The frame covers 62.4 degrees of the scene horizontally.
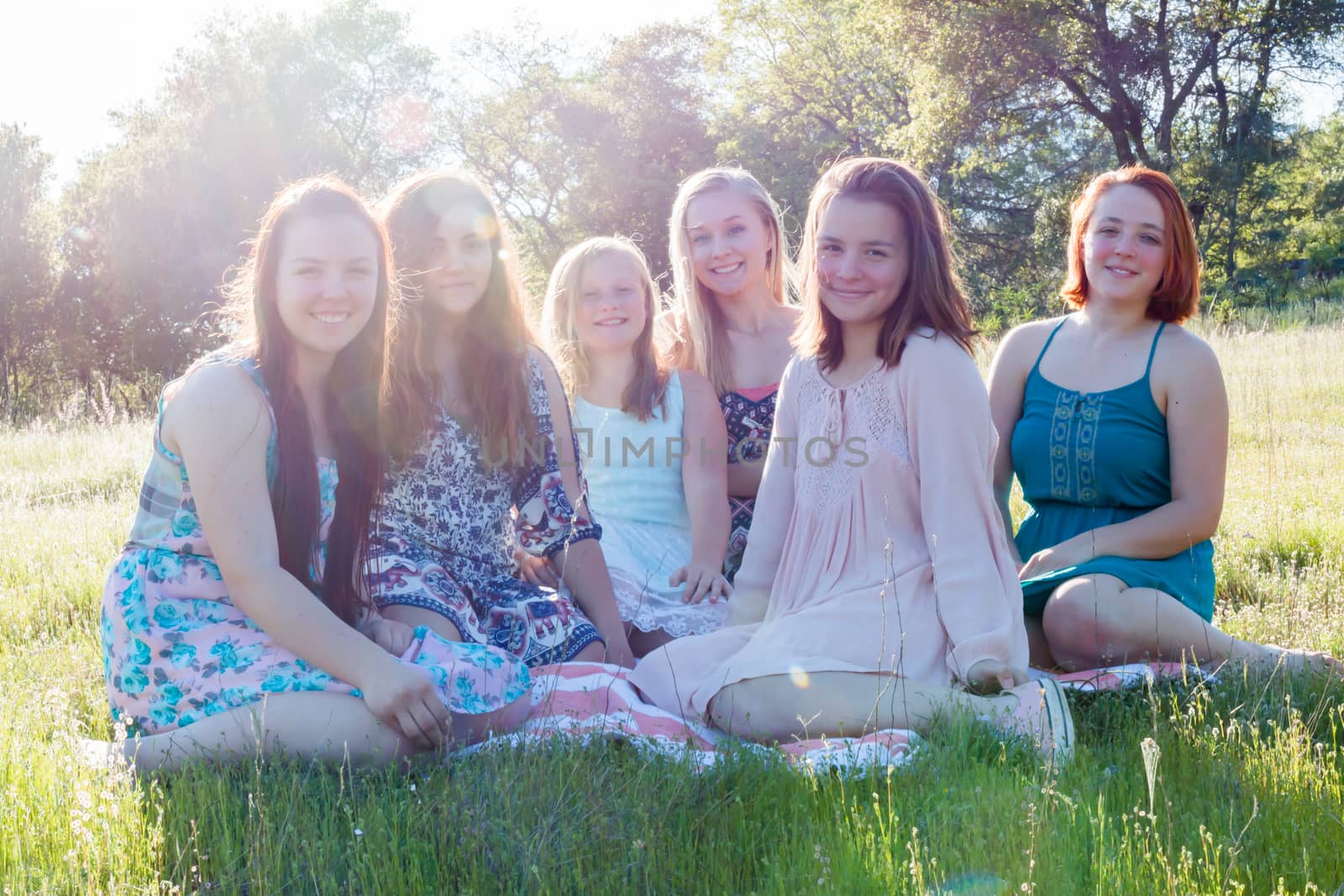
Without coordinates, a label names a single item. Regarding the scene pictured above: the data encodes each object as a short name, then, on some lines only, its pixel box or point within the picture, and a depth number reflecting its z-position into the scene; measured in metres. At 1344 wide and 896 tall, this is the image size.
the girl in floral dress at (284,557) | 2.89
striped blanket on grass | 2.84
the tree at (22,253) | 23.06
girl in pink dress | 3.16
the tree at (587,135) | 27.84
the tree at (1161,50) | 18.62
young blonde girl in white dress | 4.65
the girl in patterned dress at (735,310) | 4.95
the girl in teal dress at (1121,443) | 3.73
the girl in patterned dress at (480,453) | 3.81
